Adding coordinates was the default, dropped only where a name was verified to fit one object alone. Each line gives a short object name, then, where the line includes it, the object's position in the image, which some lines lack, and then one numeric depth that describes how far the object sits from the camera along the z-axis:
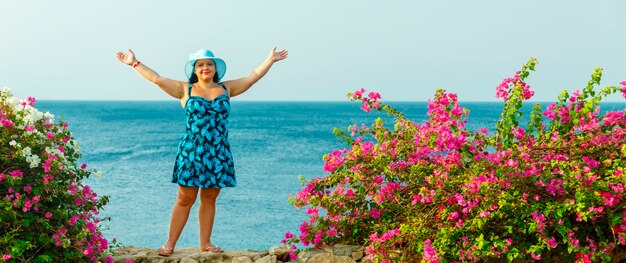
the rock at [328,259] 5.98
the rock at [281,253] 6.20
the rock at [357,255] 6.01
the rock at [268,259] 6.08
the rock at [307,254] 6.08
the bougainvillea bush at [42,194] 5.29
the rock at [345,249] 6.06
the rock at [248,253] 6.25
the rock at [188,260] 6.14
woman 6.09
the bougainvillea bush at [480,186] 5.36
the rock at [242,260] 6.12
